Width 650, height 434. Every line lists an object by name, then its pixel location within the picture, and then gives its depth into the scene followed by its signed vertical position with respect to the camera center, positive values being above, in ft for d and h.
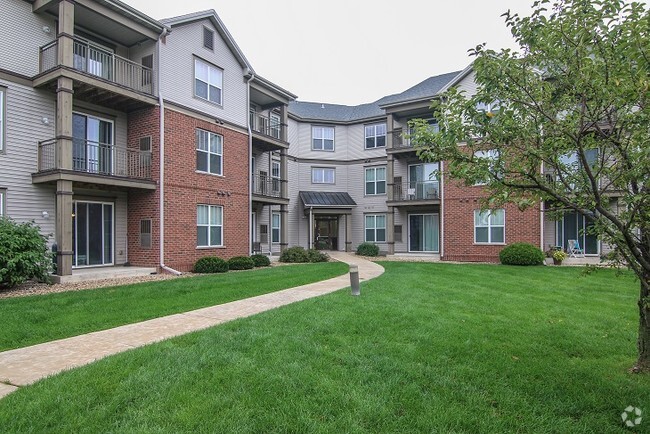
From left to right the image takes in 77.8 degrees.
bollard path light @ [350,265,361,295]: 28.02 -4.21
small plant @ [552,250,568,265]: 57.16 -5.43
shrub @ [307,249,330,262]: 65.67 -5.97
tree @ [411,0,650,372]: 10.72 +2.83
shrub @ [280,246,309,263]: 65.51 -5.77
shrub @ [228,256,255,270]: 53.21 -5.65
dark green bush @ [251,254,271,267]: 58.20 -5.84
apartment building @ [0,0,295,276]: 38.37 +10.25
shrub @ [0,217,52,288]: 32.07 -2.60
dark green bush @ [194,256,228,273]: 49.16 -5.54
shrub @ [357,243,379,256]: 76.43 -5.78
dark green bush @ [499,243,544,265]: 56.59 -5.16
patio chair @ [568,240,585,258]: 62.18 -4.95
